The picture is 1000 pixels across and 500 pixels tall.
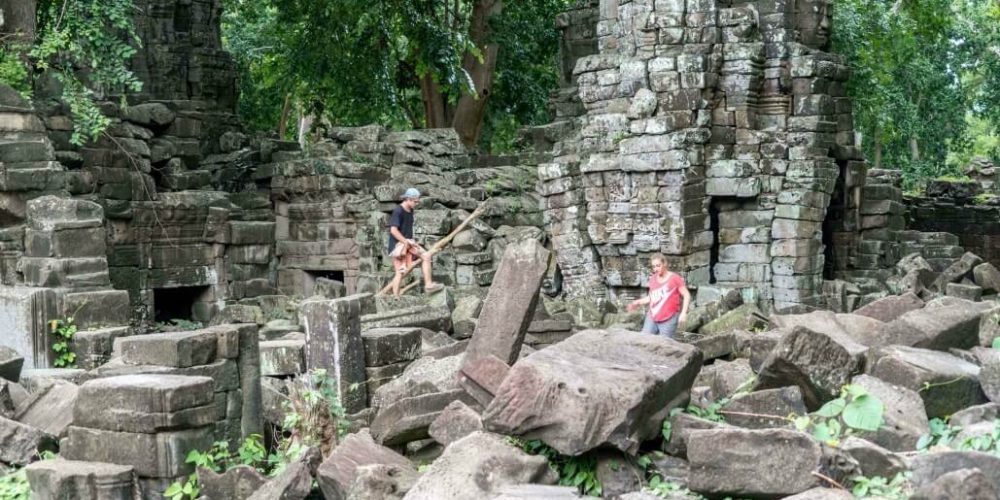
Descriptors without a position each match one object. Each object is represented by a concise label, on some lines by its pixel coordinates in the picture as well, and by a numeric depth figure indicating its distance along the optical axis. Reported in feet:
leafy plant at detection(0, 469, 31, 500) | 29.55
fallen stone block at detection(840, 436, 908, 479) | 22.57
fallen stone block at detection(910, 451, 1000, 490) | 20.93
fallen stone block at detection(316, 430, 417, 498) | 26.91
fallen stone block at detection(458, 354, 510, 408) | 27.04
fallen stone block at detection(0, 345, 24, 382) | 36.01
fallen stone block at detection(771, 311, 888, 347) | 31.76
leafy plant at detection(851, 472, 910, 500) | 21.83
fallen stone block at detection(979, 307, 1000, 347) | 32.76
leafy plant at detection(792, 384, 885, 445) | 24.45
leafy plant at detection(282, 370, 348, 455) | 31.35
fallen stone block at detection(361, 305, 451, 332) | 42.80
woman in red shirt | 39.47
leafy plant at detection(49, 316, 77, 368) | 40.24
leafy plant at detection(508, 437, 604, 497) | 25.09
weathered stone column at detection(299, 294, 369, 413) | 34.37
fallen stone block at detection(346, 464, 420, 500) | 25.72
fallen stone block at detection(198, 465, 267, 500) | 28.89
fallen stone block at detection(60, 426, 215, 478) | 29.07
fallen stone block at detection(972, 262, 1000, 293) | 55.88
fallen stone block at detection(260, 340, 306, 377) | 35.99
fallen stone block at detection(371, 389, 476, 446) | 29.12
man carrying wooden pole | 55.57
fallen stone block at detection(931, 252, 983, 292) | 56.75
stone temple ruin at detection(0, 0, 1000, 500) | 25.59
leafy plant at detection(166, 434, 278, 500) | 29.04
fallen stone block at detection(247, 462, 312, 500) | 27.25
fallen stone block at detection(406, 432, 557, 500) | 23.88
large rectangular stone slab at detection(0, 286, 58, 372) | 40.12
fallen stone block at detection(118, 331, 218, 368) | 32.01
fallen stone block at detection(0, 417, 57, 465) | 31.09
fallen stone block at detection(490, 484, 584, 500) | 22.88
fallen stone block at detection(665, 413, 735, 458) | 25.14
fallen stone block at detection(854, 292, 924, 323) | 35.47
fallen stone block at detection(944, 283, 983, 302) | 53.59
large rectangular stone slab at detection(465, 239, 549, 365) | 29.35
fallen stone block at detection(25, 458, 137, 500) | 28.09
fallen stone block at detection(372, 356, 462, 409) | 31.42
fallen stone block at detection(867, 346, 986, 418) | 26.84
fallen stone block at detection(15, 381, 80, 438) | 32.14
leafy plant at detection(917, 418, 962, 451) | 24.26
